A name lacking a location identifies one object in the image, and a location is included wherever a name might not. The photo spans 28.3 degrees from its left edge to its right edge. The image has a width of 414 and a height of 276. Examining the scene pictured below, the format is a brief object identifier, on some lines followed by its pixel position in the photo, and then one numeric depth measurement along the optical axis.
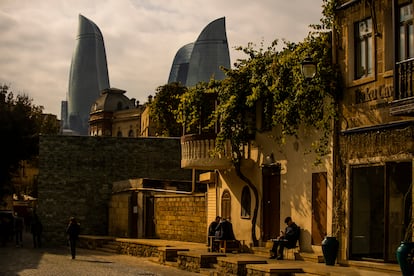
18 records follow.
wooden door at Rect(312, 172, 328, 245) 20.23
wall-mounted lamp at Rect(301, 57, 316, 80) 18.92
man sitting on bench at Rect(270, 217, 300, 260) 21.22
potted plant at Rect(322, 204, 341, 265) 18.72
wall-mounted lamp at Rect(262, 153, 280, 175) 23.45
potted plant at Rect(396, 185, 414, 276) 14.76
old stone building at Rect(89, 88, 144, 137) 106.06
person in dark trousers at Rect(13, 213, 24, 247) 40.47
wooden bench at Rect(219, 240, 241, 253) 24.55
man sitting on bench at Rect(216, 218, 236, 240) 24.80
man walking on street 29.22
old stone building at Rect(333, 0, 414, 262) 16.45
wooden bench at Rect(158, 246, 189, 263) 25.78
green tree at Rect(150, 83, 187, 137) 64.88
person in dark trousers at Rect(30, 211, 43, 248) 38.14
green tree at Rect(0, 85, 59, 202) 46.31
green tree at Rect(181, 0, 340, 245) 19.64
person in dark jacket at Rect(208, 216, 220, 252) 26.01
